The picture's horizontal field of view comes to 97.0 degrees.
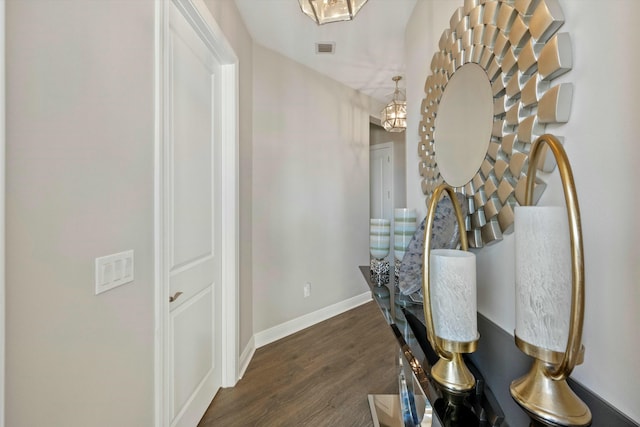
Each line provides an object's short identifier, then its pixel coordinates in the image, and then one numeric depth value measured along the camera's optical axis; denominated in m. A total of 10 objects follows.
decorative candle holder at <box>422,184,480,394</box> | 0.64
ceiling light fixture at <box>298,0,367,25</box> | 1.36
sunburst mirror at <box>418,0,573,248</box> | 0.72
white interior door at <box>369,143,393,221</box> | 4.59
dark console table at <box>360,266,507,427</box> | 0.60
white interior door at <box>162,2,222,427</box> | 1.38
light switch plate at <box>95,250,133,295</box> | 0.88
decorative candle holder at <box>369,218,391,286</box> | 1.63
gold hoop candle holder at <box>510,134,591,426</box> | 0.46
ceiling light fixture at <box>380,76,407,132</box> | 3.02
